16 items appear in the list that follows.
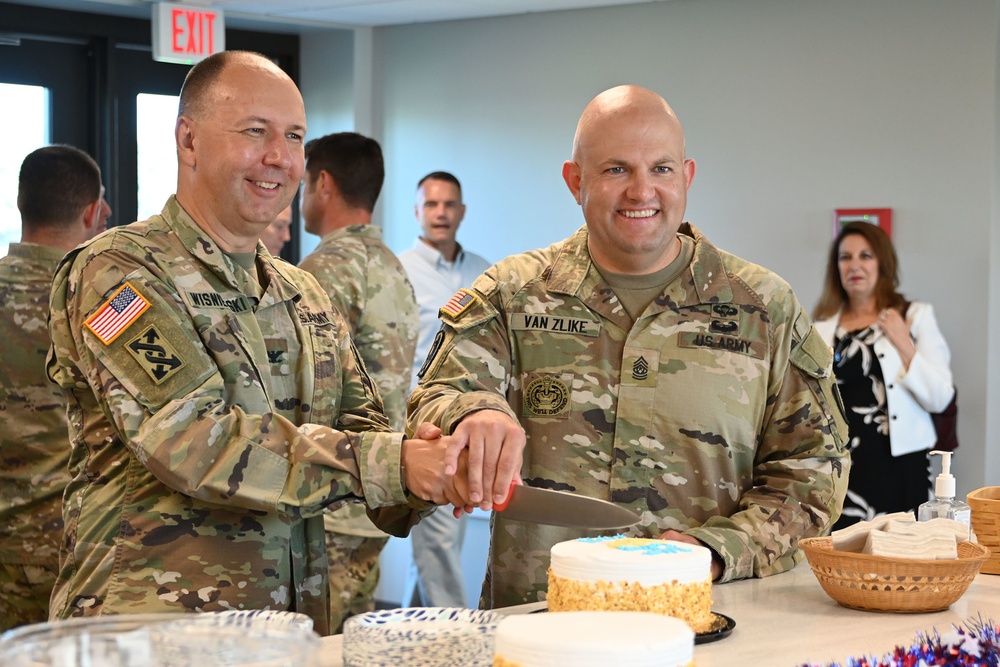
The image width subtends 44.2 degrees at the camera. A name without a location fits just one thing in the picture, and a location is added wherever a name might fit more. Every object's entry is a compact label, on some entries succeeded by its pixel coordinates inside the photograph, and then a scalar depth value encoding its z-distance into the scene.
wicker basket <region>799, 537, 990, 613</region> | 1.91
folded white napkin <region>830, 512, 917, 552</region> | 2.04
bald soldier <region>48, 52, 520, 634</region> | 2.05
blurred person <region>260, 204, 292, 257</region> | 4.99
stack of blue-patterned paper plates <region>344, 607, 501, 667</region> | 1.50
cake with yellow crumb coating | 1.61
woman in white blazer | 4.89
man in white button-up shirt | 6.08
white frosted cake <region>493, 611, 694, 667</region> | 1.26
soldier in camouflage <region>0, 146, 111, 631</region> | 3.51
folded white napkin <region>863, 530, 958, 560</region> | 1.95
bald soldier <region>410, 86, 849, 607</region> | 2.42
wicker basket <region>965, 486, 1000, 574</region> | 2.29
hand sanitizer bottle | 2.24
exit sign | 5.88
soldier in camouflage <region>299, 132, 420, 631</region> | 3.80
